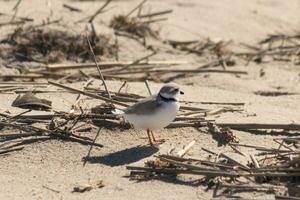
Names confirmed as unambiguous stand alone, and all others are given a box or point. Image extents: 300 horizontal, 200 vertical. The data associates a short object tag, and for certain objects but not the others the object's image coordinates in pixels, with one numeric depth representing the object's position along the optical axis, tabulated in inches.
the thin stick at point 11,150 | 476.7
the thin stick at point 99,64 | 667.4
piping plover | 474.0
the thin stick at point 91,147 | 467.7
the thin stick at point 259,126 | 489.1
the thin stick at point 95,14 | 761.6
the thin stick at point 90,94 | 526.6
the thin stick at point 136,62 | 665.0
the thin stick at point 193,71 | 681.4
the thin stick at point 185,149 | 455.8
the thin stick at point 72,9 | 799.7
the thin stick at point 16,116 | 510.0
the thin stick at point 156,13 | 805.2
